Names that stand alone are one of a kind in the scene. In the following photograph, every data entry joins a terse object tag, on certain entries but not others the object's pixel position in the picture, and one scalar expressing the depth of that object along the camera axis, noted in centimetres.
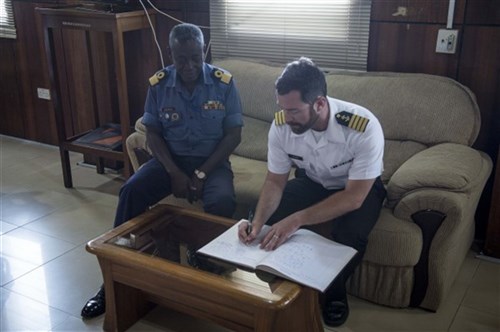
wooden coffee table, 165
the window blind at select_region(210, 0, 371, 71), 291
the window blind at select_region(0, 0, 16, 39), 411
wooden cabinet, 314
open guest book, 167
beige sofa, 211
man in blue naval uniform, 242
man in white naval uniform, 190
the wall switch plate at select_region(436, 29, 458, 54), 264
